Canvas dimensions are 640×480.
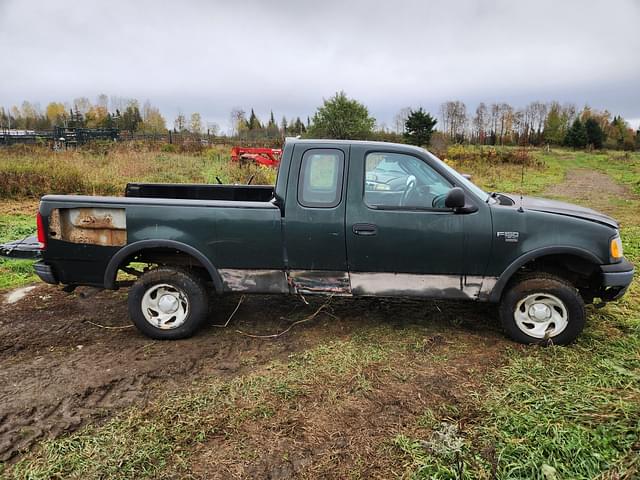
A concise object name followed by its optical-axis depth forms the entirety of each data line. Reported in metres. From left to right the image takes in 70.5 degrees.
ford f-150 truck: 4.04
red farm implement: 18.70
